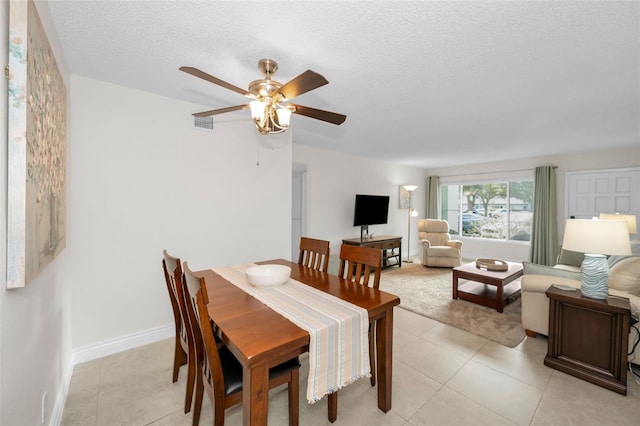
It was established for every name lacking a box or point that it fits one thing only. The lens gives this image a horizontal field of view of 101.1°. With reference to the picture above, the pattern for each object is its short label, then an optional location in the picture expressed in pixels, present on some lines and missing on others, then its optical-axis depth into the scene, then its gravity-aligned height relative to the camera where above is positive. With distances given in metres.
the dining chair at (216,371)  1.18 -0.84
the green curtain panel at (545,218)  5.34 -0.07
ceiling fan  1.44 +0.70
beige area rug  2.77 -1.21
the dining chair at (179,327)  1.49 -0.79
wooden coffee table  3.30 -1.05
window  5.96 +0.12
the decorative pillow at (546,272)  2.46 -0.56
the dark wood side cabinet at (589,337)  1.87 -0.93
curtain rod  5.69 +0.98
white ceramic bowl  1.79 -0.45
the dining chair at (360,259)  1.88 -0.36
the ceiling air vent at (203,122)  2.72 +0.91
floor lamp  6.18 +0.01
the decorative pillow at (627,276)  2.12 -0.50
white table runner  1.25 -0.61
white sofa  2.05 -0.63
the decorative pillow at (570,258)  3.90 -0.65
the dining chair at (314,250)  2.31 -0.36
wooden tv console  5.09 -0.64
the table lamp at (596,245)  1.86 -0.22
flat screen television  5.42 +0.05
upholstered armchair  5.31 -0.69
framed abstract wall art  0.89 +0.23
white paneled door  4.69 +0.44
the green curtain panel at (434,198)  7.16 +0.41
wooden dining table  1.09 -0.56
